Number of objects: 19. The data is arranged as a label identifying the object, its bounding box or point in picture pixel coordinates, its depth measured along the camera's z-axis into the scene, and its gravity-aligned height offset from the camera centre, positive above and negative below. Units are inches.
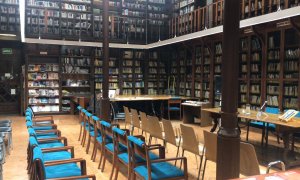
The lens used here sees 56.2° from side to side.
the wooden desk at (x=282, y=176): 79.3 -27.4
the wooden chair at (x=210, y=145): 135.6 -31.4
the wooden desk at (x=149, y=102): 349.7 -27.4
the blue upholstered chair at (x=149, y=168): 114.7 -38.1
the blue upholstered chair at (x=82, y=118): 224.9 -31.7
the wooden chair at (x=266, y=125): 228.7 -36.6
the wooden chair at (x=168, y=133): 171.4 -32.2
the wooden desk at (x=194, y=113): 329.4 -39.0
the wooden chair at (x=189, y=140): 148.8 -32.1
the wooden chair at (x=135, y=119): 233.3 -32.0
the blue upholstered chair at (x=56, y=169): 93.4 -37.8
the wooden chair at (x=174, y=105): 367.9 -31.5
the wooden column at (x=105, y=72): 257.6 +8.6
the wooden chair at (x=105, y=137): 164.2 -35.8
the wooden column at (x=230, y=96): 84.6 -4.4
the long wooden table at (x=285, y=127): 176.1 -28.8
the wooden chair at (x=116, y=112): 312.8 -35.6
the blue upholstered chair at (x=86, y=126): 207.3 -35.3
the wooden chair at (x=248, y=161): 116.2 -33.6
